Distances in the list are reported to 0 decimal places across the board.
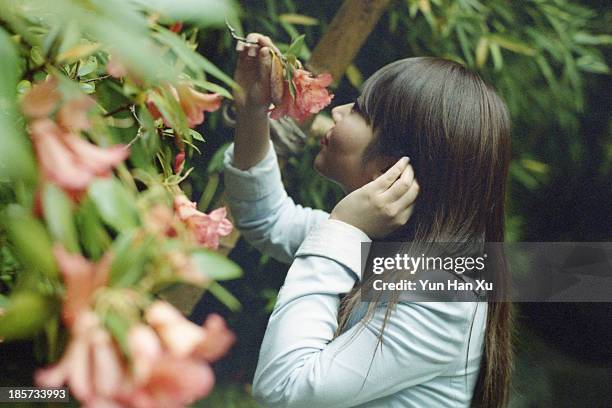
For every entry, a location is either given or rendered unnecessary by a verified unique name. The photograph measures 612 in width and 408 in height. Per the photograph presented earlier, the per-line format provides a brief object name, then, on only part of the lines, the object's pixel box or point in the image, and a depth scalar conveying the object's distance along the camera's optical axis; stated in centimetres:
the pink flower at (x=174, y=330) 48
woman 106
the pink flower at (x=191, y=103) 72
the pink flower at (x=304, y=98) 105
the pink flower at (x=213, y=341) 51
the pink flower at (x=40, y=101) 51
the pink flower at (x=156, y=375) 46
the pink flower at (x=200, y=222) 75
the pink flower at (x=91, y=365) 45
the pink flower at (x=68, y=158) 48
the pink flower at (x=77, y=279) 46
